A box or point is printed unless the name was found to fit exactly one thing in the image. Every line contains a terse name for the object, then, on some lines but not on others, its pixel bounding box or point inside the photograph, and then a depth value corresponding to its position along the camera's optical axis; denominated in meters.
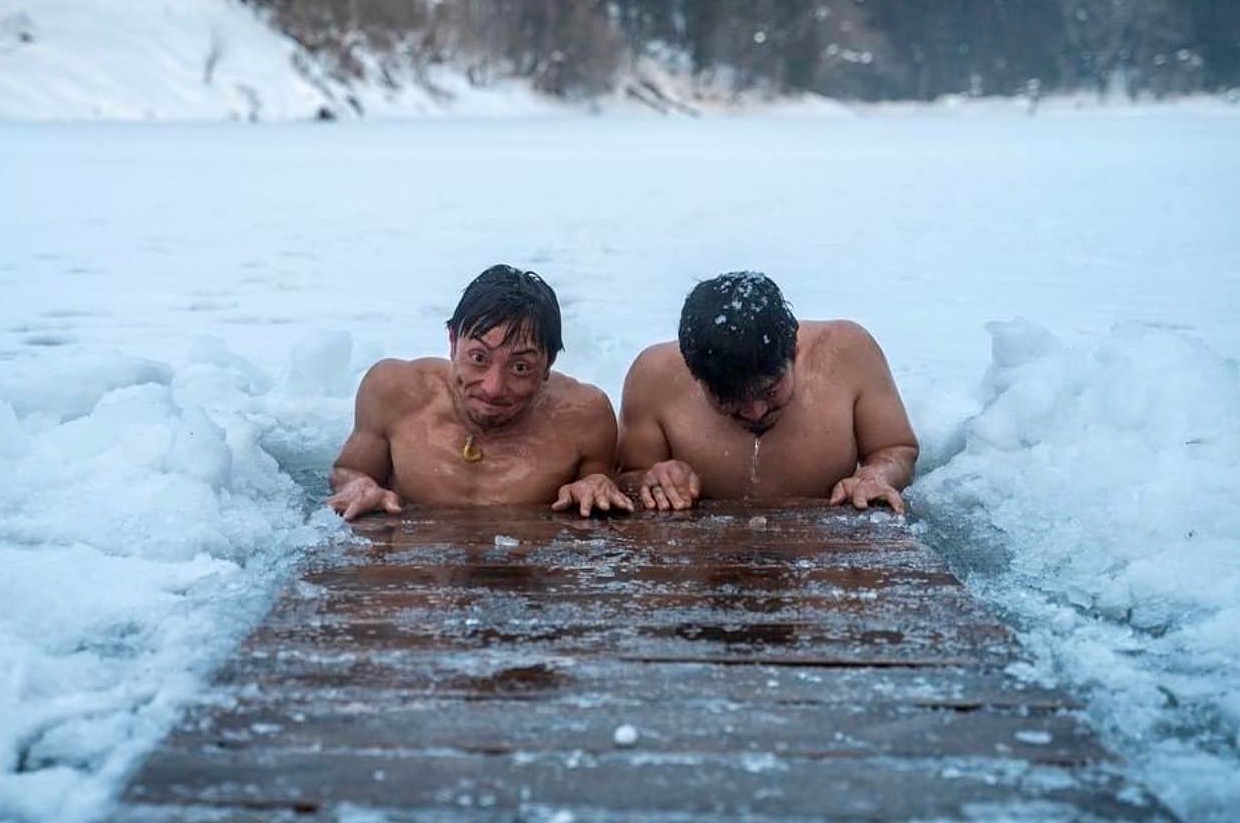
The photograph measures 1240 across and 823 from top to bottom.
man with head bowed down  2.93
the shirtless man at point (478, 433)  2.91
